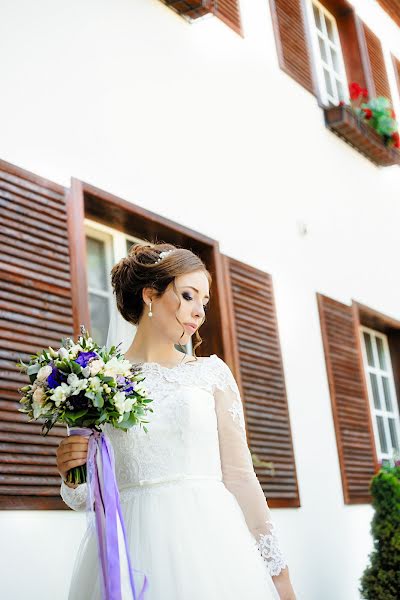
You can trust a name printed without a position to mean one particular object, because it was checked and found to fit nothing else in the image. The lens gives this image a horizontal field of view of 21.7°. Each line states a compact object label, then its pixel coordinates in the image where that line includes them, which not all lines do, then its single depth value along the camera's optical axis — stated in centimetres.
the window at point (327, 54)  866
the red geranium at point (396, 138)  913
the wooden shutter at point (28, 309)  412
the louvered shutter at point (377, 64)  955
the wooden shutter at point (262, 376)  593
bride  297
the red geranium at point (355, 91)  888
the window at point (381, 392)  812
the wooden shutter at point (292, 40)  771
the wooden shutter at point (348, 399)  702
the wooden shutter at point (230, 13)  680
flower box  823
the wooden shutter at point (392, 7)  999
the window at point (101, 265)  521
